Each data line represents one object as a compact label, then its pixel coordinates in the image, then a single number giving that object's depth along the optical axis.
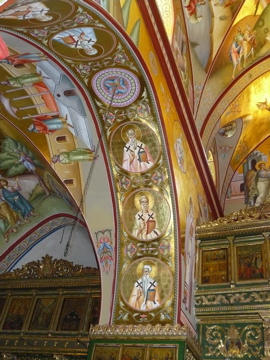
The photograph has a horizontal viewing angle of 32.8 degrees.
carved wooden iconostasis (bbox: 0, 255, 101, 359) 10.92
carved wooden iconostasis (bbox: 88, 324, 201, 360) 8.30
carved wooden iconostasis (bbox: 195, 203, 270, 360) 9.12
